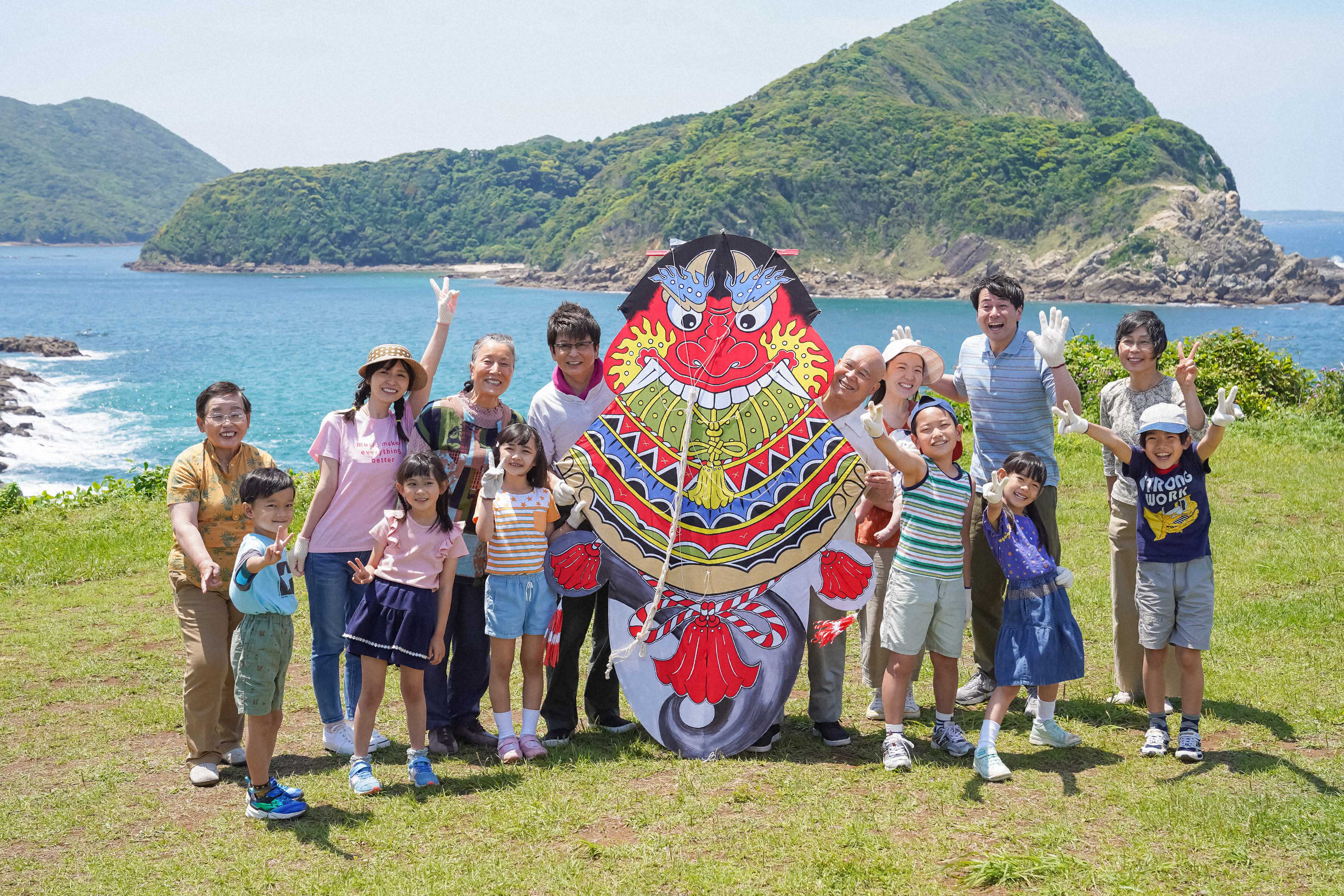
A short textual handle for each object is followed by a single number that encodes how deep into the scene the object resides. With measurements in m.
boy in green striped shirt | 4.97
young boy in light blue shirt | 4.40
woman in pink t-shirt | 5.08
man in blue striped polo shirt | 5.56
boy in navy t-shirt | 4.96
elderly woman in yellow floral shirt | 4.90
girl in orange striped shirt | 5.15
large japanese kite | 5.22
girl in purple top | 4.92
